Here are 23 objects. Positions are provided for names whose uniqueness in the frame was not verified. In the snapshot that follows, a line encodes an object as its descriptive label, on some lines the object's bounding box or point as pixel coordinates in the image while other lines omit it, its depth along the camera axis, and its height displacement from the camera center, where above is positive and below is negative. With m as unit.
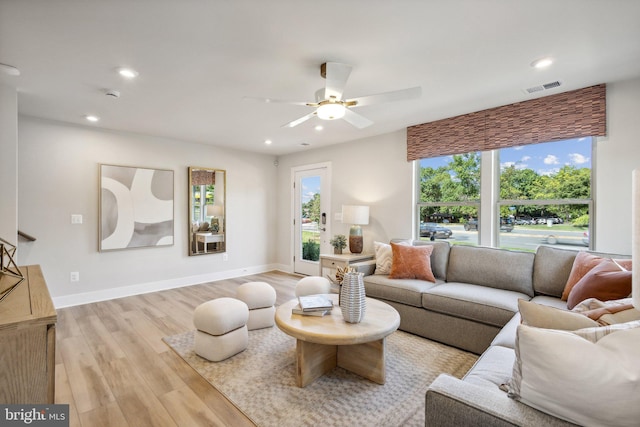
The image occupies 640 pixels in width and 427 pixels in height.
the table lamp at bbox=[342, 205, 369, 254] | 4.34 -0.11
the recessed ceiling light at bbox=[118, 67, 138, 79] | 2.42 +1.17
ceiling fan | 2.22 +0.89
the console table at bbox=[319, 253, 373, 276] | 4.04 -0.66
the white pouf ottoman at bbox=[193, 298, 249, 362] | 2.44 -0.98
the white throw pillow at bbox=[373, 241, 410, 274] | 3.51 -0.55
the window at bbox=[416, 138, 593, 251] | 2.99 +0.18
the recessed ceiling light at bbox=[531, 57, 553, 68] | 2.27 +1.17
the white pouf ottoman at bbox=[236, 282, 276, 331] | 3.09 -0.95
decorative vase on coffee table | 2.08 -0.62
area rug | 1.82 -1.24
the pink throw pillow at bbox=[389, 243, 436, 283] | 3.23 -0.56
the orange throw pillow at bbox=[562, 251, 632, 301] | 2.35 -0.44
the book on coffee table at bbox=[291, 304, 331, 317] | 2.22 -0.75
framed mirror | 4.96 +0.03
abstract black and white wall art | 4.15 +0.08
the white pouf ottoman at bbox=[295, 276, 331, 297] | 3.14 -0.79
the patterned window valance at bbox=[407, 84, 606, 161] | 2.78 +0.95
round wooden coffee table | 1.92 -0.81
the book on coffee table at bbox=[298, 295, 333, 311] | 2.21 -0.70
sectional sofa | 2.42 -0.75
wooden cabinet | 1.04 -0.52
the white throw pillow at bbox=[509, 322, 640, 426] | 0.82 -0.48
